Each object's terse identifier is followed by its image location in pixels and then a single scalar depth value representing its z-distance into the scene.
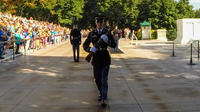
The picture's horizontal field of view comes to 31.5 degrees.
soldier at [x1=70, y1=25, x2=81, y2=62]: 16.95
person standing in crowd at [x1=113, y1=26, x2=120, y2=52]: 22.04
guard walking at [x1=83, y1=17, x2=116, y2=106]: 7.70
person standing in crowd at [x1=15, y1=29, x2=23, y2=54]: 20.90
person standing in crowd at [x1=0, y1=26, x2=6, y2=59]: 17.34
